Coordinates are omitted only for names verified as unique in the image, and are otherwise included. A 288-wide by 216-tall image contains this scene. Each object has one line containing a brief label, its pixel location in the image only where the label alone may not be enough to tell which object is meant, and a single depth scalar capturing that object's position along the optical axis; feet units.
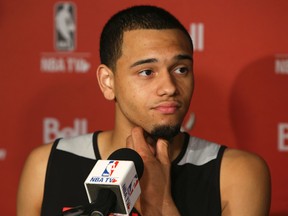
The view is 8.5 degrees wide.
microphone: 9.61
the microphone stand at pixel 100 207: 9.51
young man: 10.58
